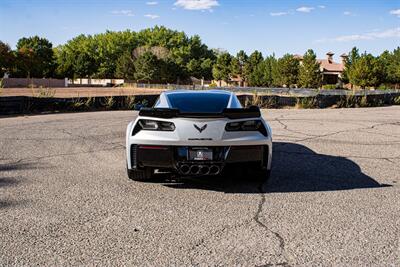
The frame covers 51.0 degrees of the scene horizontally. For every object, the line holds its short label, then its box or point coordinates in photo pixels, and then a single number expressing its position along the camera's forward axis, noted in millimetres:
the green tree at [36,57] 91188
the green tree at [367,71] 73688
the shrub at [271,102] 23938
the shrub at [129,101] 21734
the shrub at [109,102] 20797
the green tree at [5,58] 85375
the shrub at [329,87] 71000
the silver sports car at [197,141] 5215
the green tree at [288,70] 81812
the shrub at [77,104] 19323
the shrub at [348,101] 25875
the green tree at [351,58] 83588
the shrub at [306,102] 24462
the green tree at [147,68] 104875
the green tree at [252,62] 95788
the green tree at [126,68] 113812
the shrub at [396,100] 31417
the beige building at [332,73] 100000
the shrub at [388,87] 67688
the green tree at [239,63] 101688
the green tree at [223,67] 104812
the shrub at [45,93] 21656
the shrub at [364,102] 26953
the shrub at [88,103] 19984
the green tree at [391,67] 80562
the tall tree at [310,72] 77312
